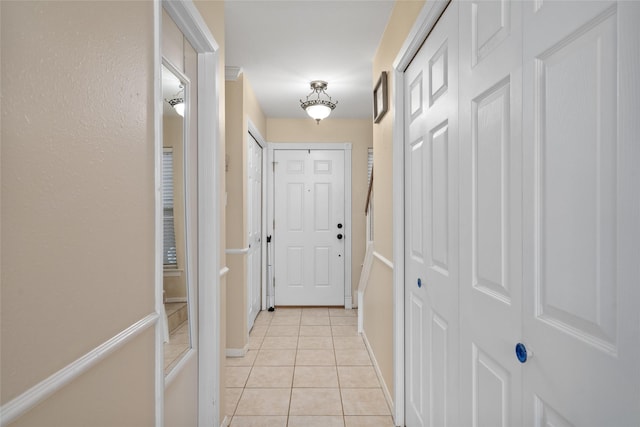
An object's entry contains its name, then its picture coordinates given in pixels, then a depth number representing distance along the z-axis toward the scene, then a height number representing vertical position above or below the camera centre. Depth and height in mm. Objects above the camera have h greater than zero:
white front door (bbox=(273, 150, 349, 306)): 4820 -244
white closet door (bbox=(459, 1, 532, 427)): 947 +9
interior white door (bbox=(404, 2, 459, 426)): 1369 -65
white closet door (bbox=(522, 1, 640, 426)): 609 +2
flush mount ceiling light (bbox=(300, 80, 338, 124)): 3512 +1083
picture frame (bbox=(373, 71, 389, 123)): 2389 +811
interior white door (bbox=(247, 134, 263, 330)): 3825 -149
